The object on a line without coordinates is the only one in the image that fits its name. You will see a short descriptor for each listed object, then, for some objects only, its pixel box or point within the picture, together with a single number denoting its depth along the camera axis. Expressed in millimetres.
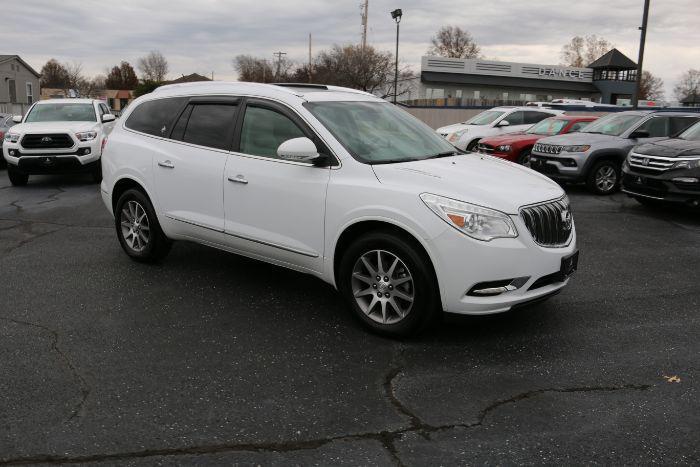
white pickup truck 12578
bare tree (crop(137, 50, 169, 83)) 119625
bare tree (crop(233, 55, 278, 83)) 92338
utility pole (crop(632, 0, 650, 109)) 19406
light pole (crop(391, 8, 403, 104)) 31641
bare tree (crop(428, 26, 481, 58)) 95062
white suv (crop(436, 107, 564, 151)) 16156
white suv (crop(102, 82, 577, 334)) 4148
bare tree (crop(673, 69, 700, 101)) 96662
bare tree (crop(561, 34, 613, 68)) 98438
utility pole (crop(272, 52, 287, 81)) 82500
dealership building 55969
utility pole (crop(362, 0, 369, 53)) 59562
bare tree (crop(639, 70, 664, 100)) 93625
